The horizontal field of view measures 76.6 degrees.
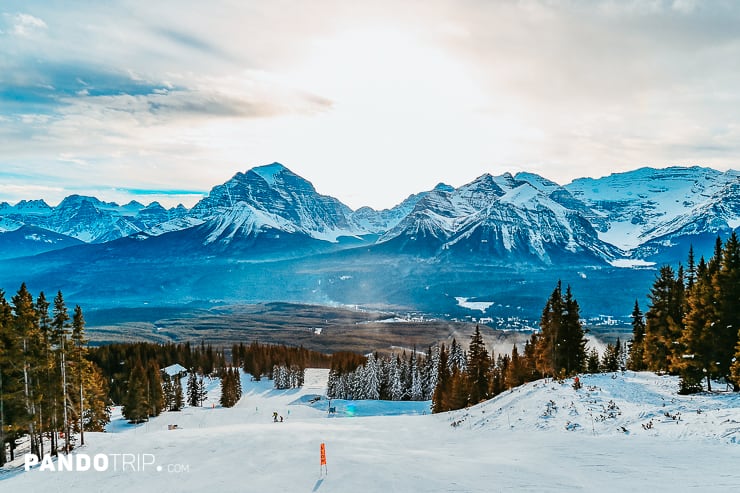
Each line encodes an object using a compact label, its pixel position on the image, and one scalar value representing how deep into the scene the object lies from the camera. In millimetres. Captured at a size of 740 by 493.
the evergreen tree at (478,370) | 66812
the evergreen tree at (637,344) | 61250
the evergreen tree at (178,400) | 92150
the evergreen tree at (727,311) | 32375
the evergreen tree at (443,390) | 69312
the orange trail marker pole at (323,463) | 20016
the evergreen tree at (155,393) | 78688
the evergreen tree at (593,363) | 77212
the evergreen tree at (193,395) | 104688
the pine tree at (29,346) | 31875
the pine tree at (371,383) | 107062
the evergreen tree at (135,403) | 73312
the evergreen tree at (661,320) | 47050
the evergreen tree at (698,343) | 32500
